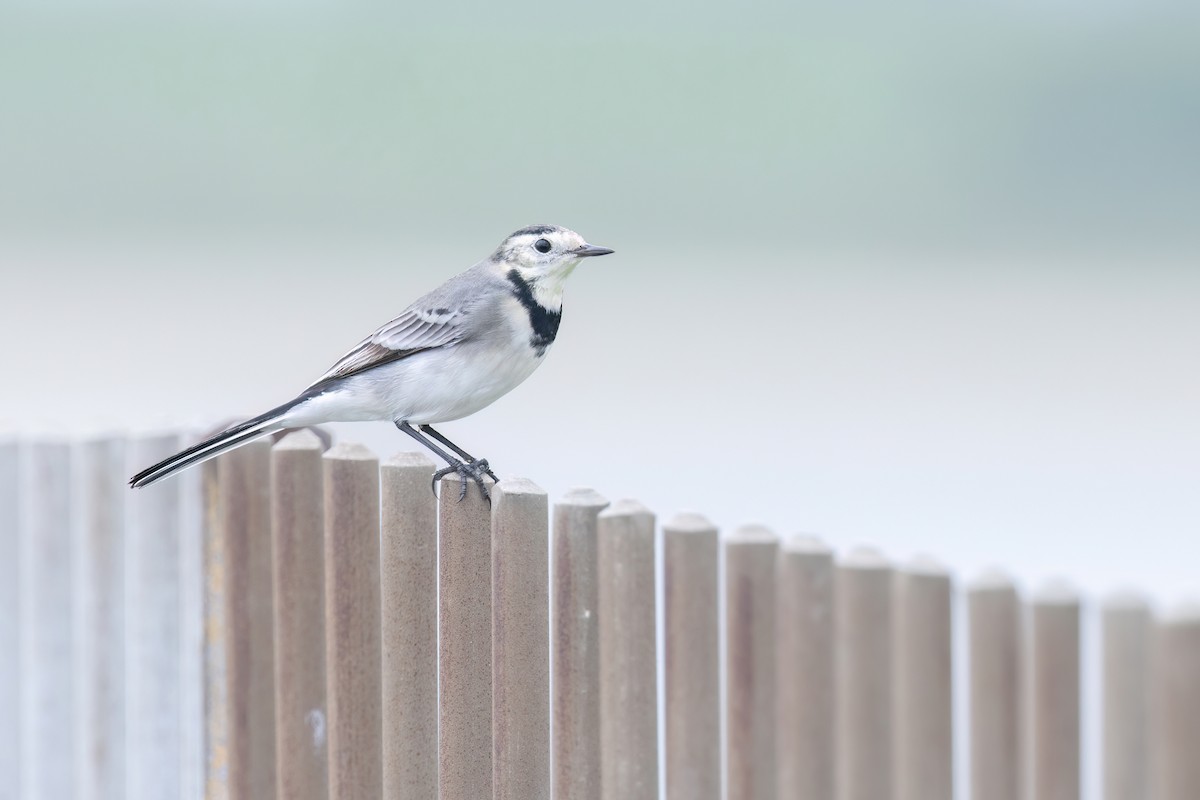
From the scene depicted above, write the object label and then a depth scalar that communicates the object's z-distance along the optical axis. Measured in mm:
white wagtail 9156
